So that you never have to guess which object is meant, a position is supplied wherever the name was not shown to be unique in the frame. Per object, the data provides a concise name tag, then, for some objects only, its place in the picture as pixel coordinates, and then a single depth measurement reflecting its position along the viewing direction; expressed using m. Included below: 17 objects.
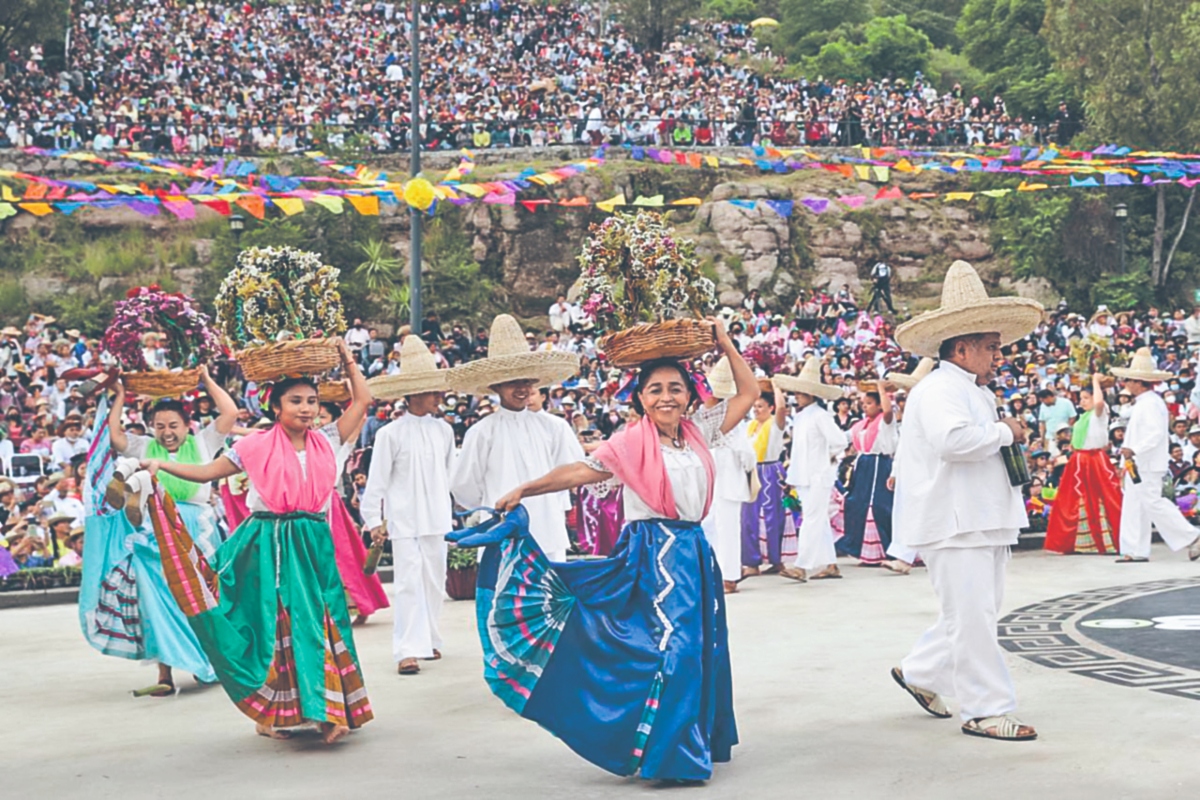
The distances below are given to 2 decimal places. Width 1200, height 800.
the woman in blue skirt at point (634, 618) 6.25
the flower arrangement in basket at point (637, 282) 7.06
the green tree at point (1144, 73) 34.16
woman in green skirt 7.25
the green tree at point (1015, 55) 43.44
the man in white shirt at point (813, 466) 14.02
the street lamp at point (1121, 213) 31.37
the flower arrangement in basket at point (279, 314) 7.62
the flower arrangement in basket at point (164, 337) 8.57
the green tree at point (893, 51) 51.81
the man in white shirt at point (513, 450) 9.16
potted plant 13.14
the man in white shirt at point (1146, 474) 14.17
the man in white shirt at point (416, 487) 9.71
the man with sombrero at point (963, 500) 6.86
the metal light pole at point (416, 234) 20.31
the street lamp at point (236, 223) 24.87
